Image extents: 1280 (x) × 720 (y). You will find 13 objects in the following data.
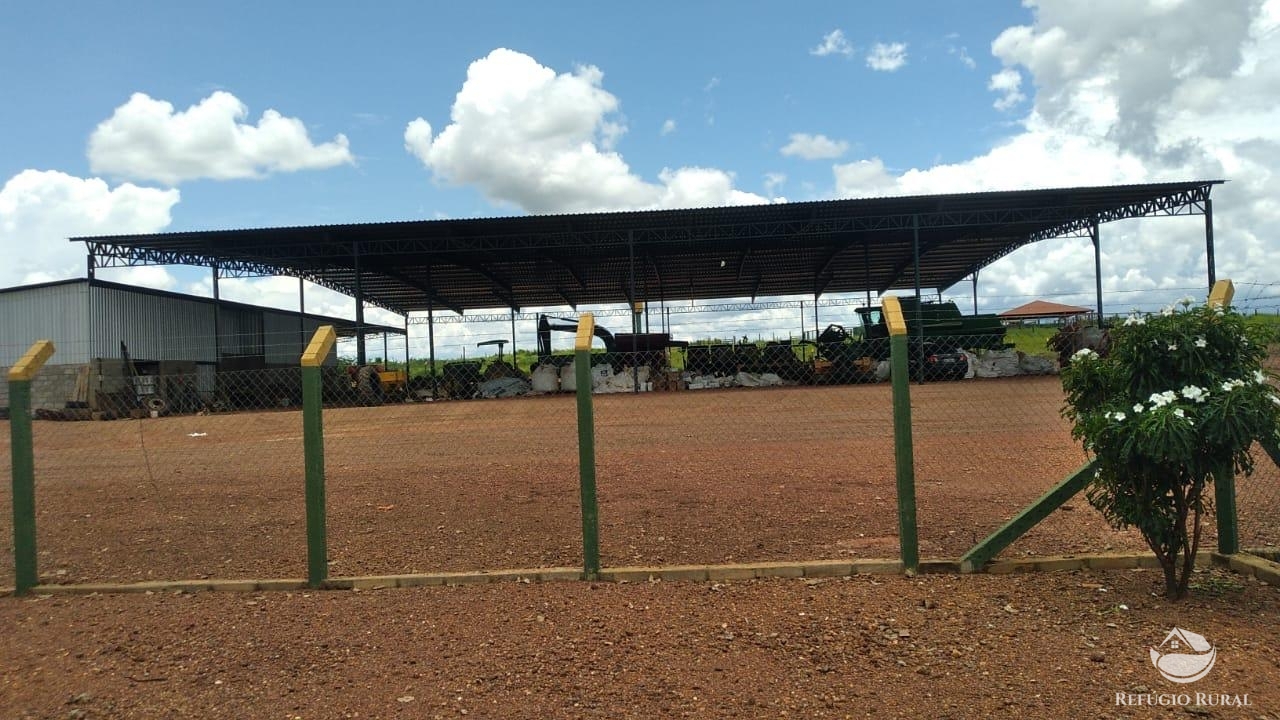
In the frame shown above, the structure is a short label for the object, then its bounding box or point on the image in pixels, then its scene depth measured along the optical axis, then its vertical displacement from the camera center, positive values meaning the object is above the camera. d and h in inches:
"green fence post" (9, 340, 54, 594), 182.1 -19.3
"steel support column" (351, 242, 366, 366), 964.6 +79.1
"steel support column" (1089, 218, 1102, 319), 1002.7 +130.2
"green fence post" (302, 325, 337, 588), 173.3 -19.0
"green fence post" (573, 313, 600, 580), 171.2 -18.9
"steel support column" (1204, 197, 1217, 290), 924.0 +132.9
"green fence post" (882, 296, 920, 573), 170.6 -18.6
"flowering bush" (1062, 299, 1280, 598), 138.3 -12.6
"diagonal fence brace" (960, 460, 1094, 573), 169.9 -39.9
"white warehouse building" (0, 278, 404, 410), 884.0 +72.7
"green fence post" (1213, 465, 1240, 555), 173.5 -38.8
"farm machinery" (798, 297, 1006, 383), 890.7 +16.0
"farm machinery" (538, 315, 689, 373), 968.3 +33.3
